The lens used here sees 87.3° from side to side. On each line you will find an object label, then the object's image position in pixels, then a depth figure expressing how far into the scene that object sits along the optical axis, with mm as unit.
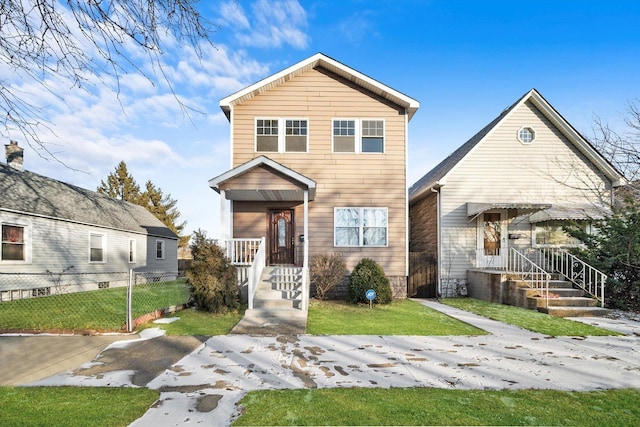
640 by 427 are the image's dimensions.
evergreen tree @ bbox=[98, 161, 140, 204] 31797
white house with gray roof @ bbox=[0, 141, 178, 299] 11859
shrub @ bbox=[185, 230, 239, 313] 8500
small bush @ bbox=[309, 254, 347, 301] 10664
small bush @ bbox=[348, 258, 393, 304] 10070
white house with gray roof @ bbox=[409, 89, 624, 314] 13125
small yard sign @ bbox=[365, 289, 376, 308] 9492
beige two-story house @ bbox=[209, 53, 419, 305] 11906
